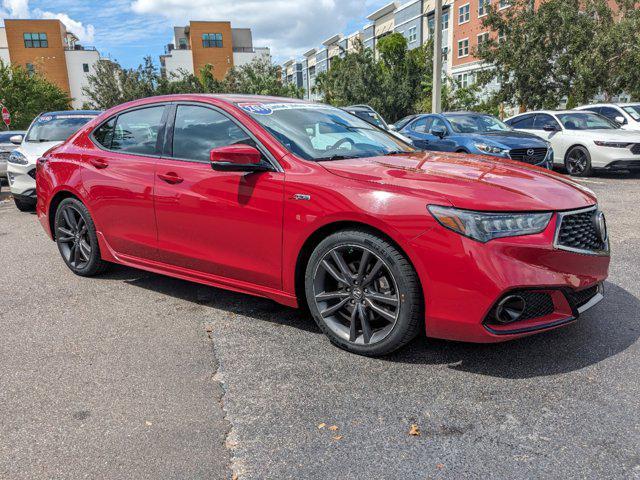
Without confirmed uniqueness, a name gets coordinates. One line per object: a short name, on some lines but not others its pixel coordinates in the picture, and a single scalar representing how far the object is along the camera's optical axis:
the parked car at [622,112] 13.16
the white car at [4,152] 12.50
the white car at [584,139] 11.56
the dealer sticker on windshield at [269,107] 3.98
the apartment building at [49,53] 66.06
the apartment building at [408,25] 56.22
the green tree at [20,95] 37.72
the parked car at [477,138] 10.51
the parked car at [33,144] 8.91
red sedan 2.95
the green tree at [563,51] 24.36
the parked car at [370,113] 13.04
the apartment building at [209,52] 75.19
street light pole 19.95
